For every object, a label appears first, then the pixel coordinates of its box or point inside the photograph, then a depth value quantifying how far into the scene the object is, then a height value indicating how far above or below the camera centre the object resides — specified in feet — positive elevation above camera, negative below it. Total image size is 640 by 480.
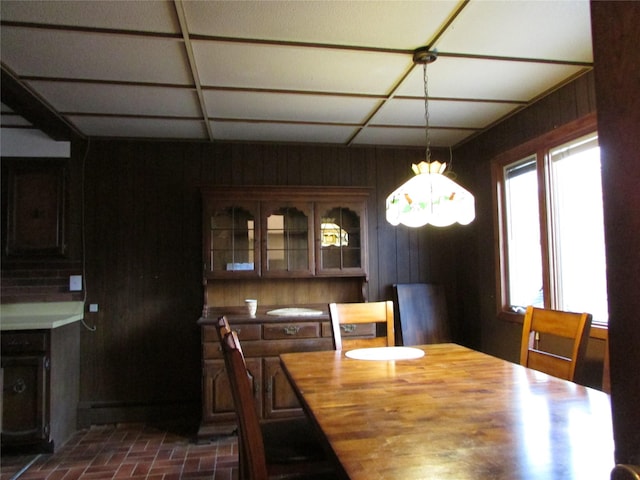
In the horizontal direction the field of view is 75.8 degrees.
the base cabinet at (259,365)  10.02 -2.51
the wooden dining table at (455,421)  3.04 -1.56
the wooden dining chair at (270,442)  4.06 -2.49
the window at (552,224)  8.16 +0.72
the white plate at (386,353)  6.70 -1.58
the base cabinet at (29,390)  9.05 -2.72
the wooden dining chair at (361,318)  7.96 -1.13
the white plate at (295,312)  10.78 -1.38
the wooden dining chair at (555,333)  5.83 -1.19
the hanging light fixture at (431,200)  6.23 +0.89
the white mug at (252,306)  10.91 -1.15
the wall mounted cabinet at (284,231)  11.13 +0.87
